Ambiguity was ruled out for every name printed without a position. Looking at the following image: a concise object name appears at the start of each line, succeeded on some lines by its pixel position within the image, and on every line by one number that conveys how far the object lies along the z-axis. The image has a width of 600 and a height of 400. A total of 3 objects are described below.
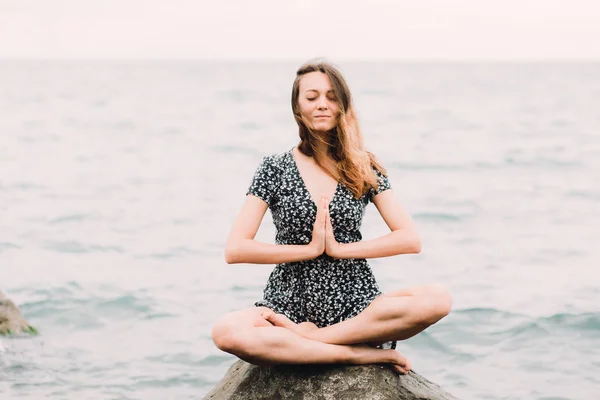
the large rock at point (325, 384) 4.64
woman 4.62
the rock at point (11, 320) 8.83
